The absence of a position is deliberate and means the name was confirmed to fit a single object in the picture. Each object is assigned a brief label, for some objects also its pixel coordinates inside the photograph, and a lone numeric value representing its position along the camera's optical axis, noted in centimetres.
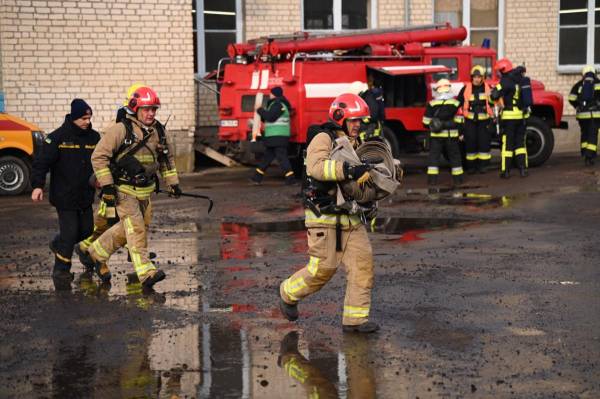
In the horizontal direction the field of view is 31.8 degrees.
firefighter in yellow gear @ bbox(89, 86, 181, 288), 895
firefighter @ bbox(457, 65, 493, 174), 1777
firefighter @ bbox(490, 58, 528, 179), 1717
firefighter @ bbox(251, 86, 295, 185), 1722
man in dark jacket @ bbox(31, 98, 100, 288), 935
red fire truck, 1802
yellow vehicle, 1666
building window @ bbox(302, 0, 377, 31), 2294
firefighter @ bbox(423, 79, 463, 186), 1648
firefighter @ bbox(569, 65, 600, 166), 1848
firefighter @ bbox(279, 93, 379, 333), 736
